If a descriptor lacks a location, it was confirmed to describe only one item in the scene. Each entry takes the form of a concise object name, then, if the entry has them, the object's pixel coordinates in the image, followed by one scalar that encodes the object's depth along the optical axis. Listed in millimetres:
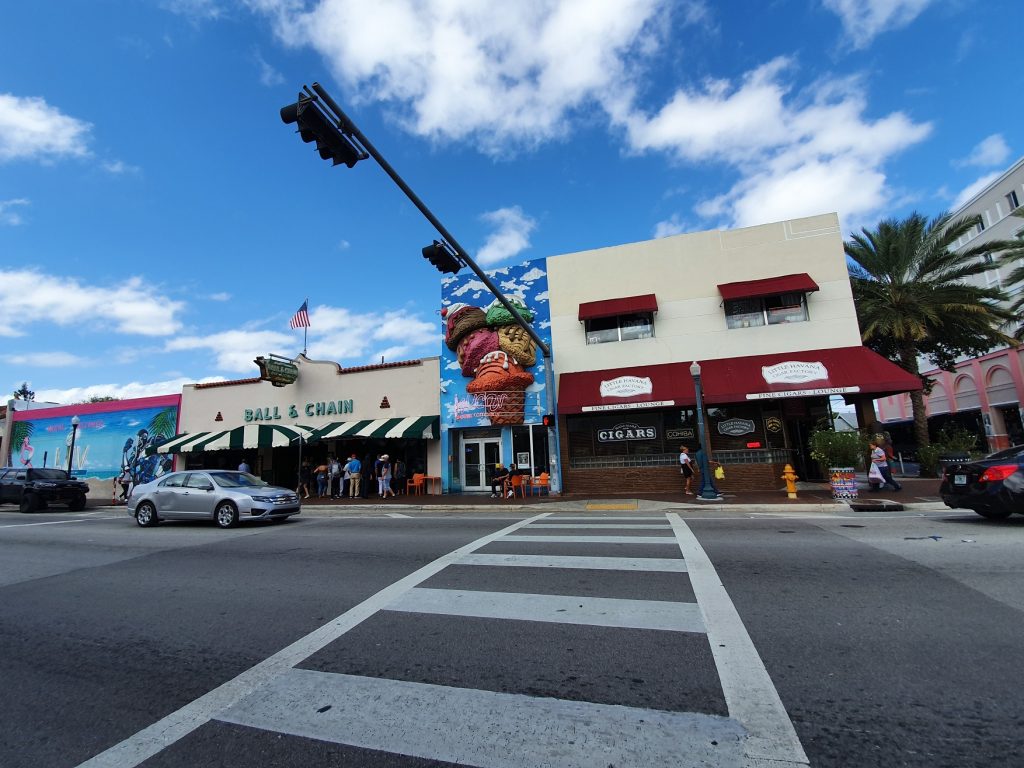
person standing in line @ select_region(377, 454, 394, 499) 20031
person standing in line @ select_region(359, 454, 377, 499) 20359
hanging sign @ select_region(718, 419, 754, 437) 17953
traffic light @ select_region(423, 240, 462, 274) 10820
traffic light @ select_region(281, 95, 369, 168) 7449
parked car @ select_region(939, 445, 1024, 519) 8680
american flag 22812
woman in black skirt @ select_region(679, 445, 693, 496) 16672
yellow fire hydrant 14141
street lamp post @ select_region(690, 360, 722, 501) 14492
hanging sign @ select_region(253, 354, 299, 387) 22156
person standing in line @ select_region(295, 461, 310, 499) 22006
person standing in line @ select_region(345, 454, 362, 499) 20125
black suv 19328
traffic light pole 8088
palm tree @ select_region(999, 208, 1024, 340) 22328
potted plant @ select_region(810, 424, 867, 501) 13281
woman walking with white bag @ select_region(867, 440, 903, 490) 14711
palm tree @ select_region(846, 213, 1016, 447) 20281
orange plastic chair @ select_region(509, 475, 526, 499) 18125
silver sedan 12258
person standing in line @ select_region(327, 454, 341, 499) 20953
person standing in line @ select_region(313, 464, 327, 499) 21422
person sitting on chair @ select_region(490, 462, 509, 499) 18125
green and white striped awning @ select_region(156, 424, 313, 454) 21531
